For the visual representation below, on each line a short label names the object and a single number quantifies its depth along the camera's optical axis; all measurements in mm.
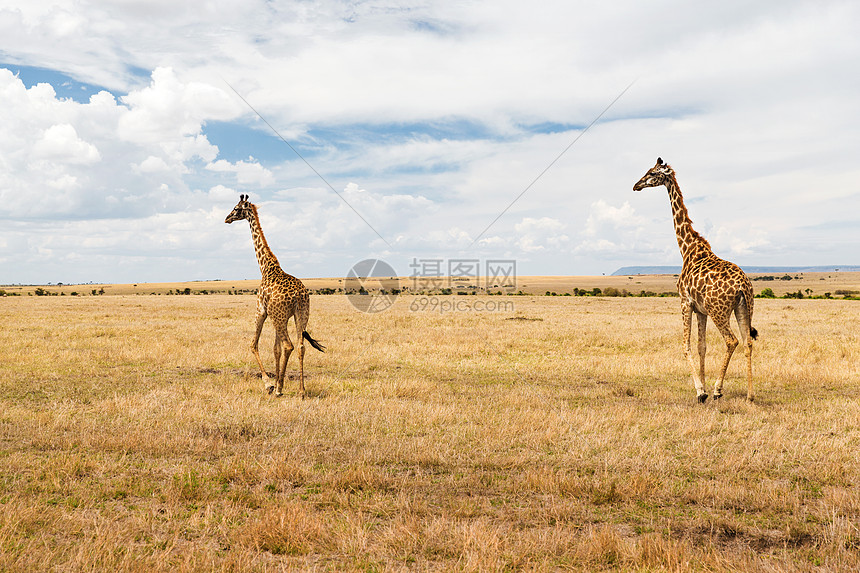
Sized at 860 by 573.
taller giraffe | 11859
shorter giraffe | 12820
